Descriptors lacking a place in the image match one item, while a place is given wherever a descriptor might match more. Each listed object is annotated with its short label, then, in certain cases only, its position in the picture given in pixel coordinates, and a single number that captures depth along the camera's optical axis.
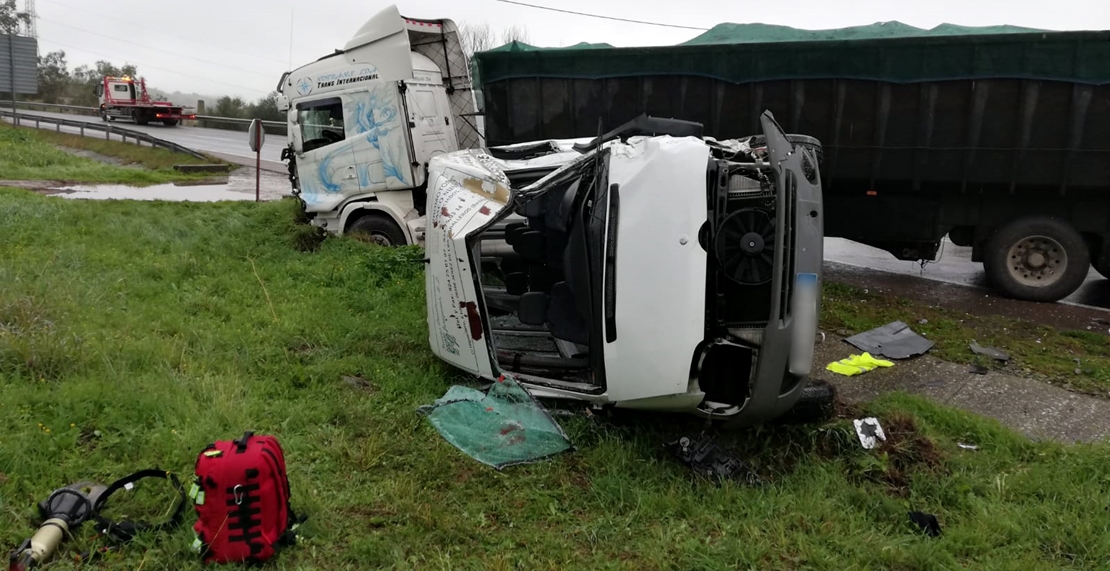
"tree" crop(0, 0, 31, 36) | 58.41
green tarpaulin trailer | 7.59
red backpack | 3.02
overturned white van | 3.79
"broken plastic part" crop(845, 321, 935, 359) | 6.24
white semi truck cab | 8.96
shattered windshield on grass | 4.16
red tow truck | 36.69
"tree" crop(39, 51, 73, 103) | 51.99
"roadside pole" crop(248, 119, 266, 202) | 11.80
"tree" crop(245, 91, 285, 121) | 36.34
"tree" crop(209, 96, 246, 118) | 39.91
